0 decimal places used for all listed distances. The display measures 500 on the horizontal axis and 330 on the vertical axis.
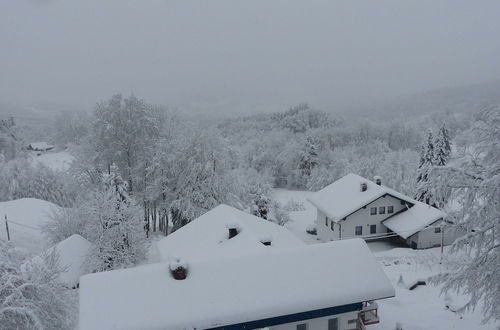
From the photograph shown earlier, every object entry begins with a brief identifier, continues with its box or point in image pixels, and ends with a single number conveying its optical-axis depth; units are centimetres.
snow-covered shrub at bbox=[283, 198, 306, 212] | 5471
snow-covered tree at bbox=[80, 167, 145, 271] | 2722
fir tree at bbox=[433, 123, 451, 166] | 4878
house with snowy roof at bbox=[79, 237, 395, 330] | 1421
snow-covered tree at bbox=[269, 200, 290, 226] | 4291
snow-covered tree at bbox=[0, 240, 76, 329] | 1441
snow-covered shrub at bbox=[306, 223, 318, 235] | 4101
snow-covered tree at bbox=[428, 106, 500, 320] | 1233
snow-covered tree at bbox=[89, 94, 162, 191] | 3681
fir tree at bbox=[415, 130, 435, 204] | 4958
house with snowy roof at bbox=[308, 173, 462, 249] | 3334
